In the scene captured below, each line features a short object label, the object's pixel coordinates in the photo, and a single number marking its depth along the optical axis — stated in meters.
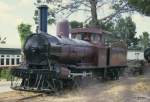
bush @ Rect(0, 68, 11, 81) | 28.29
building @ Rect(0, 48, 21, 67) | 39.12
